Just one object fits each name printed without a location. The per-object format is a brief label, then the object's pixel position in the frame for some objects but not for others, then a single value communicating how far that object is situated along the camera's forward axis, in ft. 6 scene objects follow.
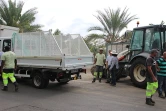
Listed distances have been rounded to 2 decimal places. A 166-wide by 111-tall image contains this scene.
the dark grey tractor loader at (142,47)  28.55
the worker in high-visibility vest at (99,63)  33.50
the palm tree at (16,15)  58.85
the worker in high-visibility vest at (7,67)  25.98
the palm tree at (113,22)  60.59
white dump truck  25.80
